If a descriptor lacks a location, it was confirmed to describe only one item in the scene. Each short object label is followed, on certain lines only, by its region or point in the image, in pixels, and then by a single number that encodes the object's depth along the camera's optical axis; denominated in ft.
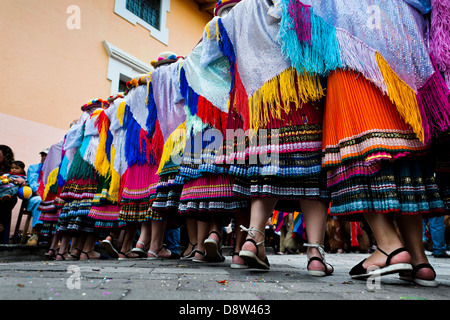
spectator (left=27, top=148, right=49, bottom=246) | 15.90
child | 15.69
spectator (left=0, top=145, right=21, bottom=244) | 15.78
